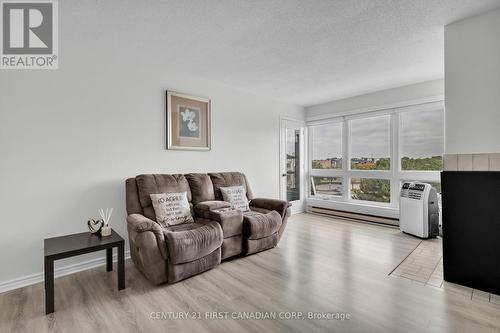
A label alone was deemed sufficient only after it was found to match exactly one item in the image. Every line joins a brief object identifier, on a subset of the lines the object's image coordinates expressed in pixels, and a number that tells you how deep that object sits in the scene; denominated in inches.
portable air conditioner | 141.0
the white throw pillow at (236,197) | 135.3
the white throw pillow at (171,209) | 109.9
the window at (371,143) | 179.5
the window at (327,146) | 206.4
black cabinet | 81.0
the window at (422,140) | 156.7
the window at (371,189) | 179.8
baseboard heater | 172.2
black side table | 76.2
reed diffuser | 97.0
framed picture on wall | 133.7
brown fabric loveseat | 91.3
